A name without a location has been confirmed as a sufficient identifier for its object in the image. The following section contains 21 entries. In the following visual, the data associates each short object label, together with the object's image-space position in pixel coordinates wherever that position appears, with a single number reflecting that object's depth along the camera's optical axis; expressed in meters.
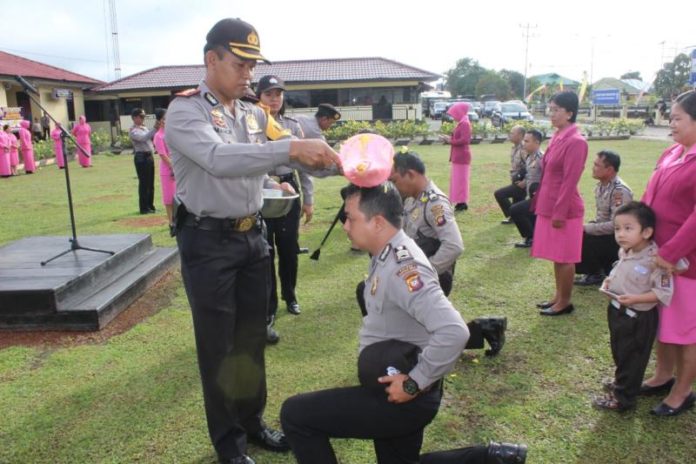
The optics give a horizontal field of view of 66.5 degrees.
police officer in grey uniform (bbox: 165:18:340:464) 2.46
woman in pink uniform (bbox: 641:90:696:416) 2.95
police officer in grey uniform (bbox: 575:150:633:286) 5.34
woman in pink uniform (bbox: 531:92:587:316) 4.50
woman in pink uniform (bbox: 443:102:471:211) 9.37
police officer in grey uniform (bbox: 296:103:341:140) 5.64
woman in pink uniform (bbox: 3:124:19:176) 16.91
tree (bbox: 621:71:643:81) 90.19
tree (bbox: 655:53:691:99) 52.94
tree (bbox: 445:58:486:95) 91.31
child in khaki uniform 3.10
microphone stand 5.51
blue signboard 46.34
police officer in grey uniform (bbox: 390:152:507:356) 3.51
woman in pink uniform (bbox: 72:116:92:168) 19.12
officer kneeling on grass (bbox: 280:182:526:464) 2.01
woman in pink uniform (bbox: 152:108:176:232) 8.52
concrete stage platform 4.75
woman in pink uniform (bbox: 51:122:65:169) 17.74
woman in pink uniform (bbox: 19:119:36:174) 17.47
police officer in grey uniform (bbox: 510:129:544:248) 7.18
